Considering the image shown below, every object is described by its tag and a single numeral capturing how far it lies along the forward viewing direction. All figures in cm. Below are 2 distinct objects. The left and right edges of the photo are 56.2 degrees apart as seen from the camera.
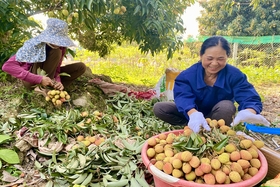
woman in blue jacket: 143
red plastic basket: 97
